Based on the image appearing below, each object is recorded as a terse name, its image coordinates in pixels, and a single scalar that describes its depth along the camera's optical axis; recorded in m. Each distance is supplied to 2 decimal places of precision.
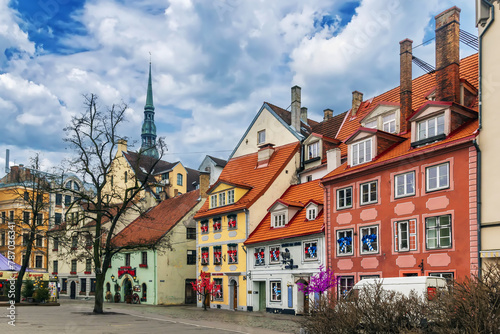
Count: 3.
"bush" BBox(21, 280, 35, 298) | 46.03
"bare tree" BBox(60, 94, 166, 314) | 34.53
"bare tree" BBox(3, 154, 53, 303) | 42.94
